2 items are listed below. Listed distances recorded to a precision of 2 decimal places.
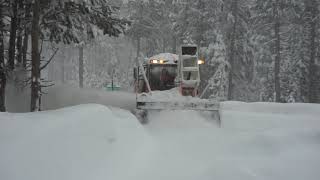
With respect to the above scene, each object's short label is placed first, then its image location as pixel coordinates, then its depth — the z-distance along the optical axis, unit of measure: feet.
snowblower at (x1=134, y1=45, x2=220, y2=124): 35.96
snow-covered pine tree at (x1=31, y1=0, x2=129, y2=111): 34.04
